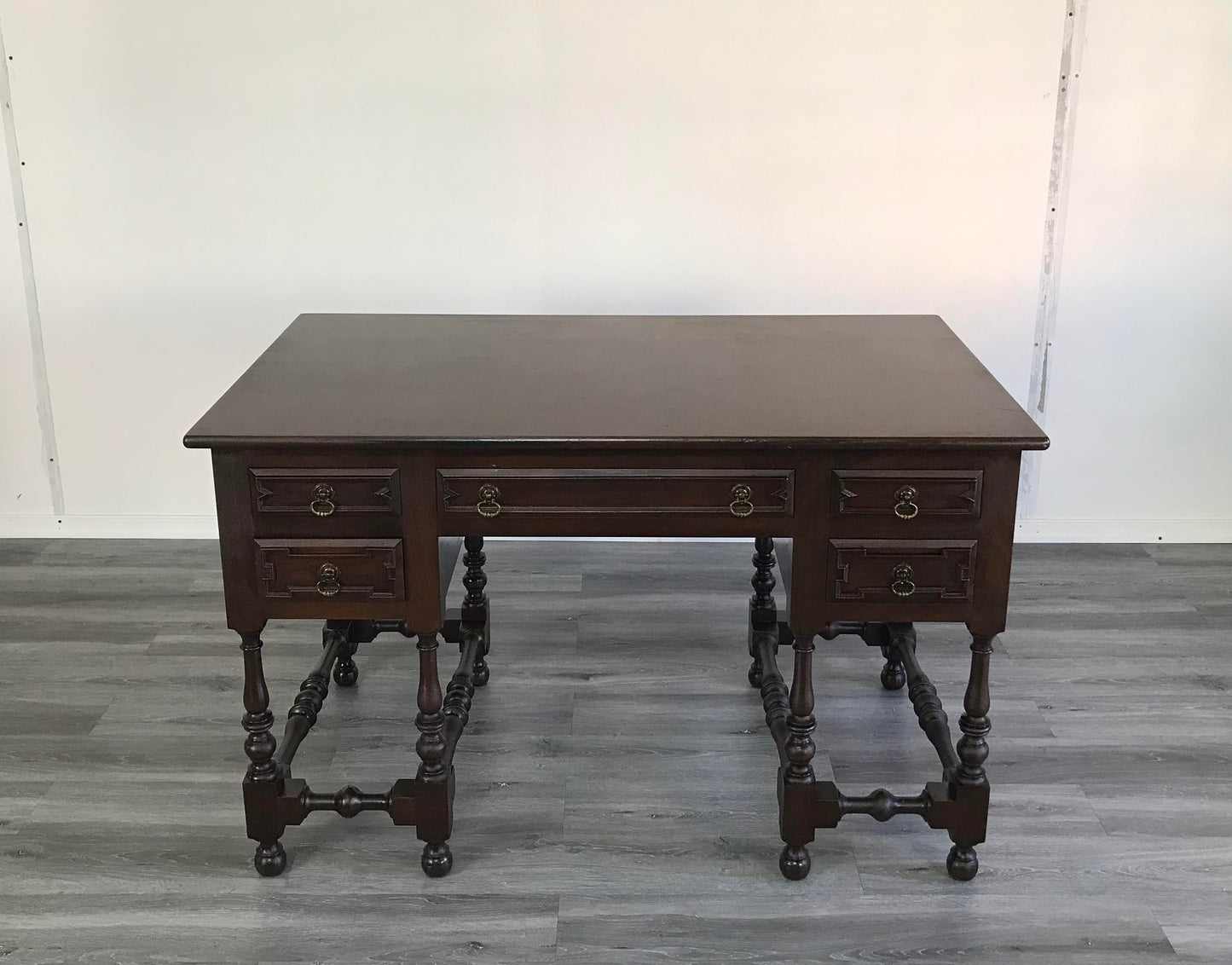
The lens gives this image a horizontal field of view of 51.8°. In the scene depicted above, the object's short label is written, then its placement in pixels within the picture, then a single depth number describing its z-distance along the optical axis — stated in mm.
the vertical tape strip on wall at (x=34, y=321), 3568
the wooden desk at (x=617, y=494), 2199
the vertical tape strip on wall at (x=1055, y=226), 3471
